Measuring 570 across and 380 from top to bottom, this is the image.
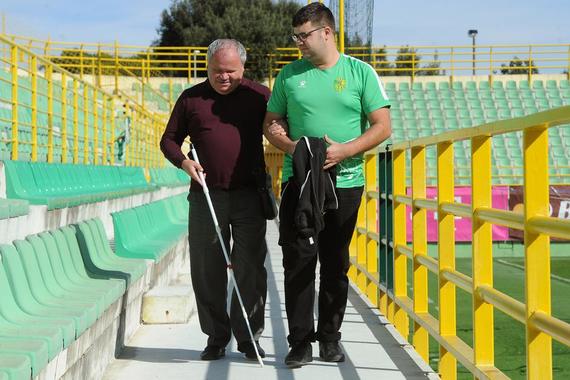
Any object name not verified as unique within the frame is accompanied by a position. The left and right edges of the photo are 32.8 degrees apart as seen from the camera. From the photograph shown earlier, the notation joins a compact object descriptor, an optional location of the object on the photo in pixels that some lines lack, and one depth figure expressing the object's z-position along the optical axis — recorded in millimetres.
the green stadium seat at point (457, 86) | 30034
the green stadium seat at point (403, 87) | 29859
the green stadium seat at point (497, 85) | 30281
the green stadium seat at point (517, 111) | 28772
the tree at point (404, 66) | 52112
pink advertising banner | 16953
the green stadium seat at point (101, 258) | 4812
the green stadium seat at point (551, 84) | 30375
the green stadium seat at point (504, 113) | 28606
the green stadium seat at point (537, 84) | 30484
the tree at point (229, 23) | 45031
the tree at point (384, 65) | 47172
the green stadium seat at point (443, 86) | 30109
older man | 4582
